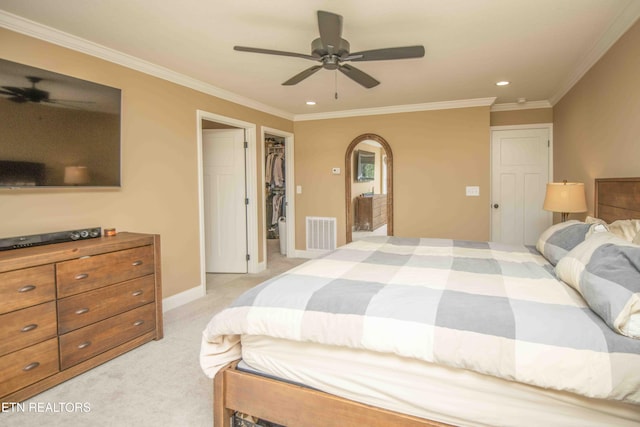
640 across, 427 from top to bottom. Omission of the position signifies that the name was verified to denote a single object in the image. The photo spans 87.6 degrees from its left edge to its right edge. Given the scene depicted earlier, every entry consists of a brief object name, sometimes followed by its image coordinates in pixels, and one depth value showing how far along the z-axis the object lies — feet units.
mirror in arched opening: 16.99
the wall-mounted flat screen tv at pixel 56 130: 6.89
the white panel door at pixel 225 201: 15.17
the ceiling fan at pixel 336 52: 6.55
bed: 3.75
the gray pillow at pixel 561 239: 6.76
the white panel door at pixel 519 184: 15.60
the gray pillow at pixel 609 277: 3.76
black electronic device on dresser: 6.72
